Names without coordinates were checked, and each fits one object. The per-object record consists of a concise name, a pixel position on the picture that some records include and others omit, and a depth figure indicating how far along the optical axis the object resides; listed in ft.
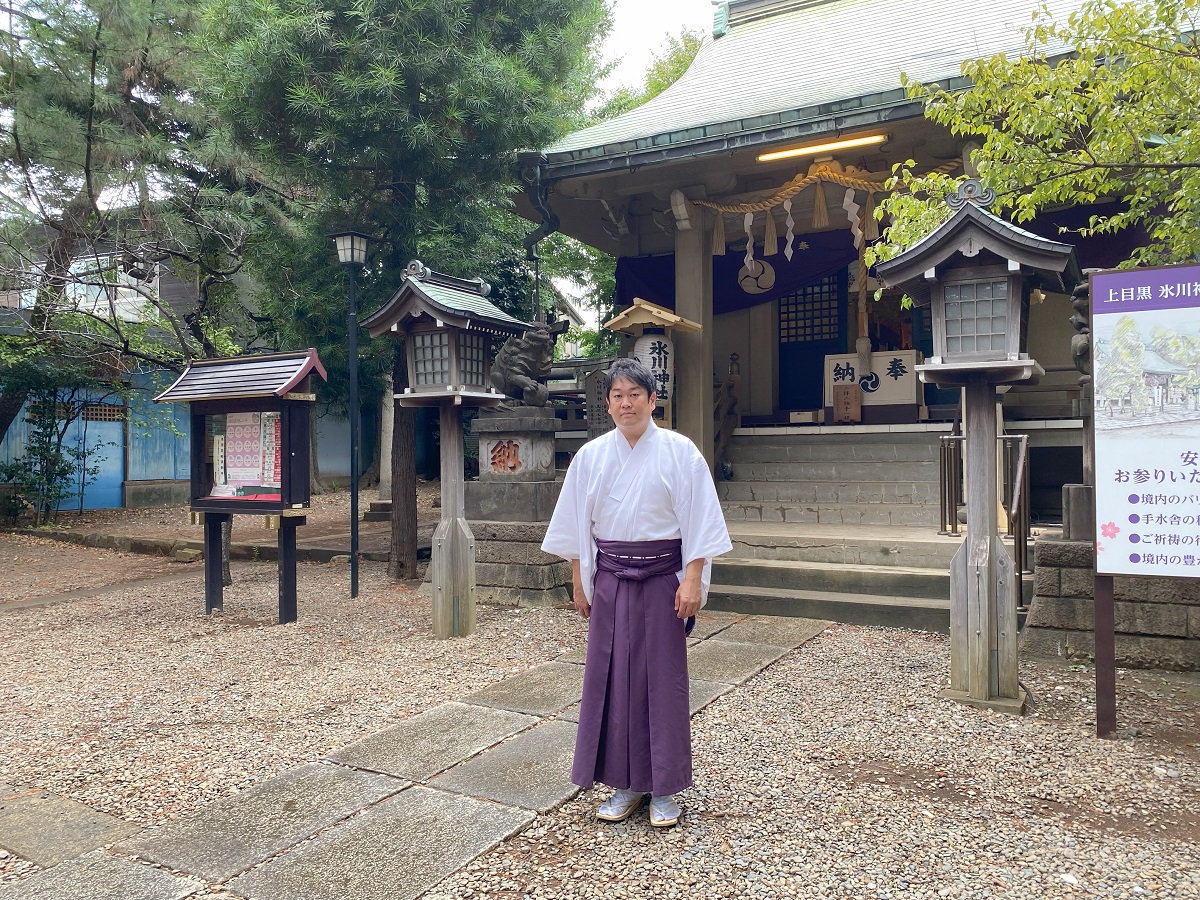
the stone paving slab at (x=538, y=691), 15.05
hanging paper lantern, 28.63
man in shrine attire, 10.30
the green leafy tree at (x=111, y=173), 32.12
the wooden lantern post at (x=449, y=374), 20.72
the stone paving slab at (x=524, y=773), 11.07
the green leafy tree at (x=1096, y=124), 15.19
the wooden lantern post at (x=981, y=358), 14.43
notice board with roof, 21.94
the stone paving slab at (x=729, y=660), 16.65
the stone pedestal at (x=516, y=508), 24.31
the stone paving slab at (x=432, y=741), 12.21
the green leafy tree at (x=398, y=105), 24.61
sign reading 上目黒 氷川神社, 12.85
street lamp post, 25.34
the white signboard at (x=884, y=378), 35.53
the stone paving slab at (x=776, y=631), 19.39
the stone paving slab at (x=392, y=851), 8.88
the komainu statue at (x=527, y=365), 25.46
